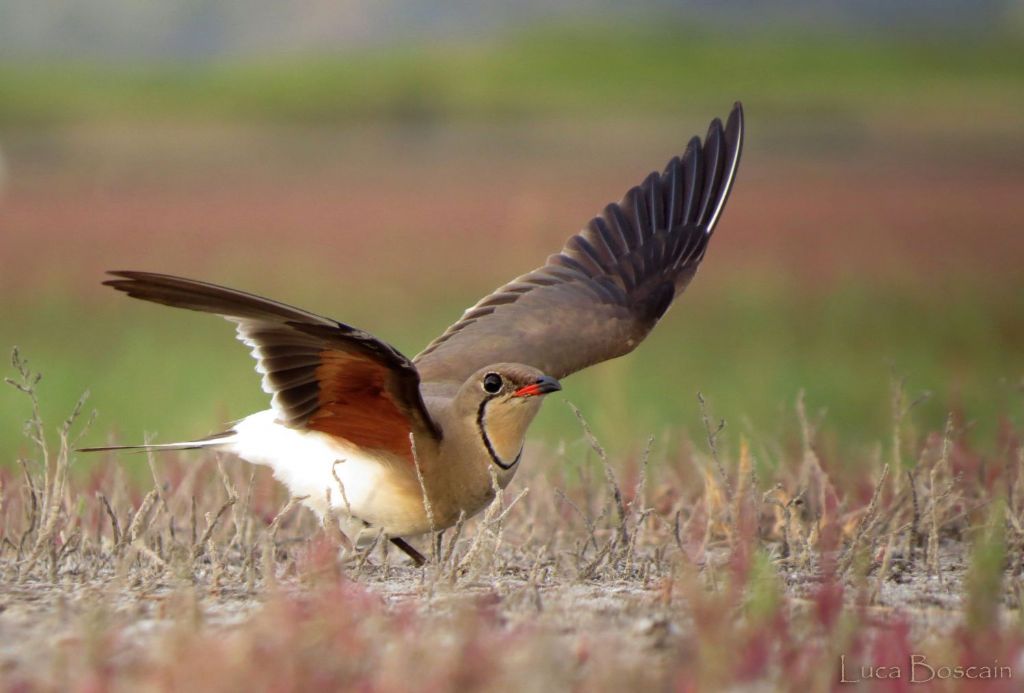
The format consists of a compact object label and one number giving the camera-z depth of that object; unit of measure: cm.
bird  852
